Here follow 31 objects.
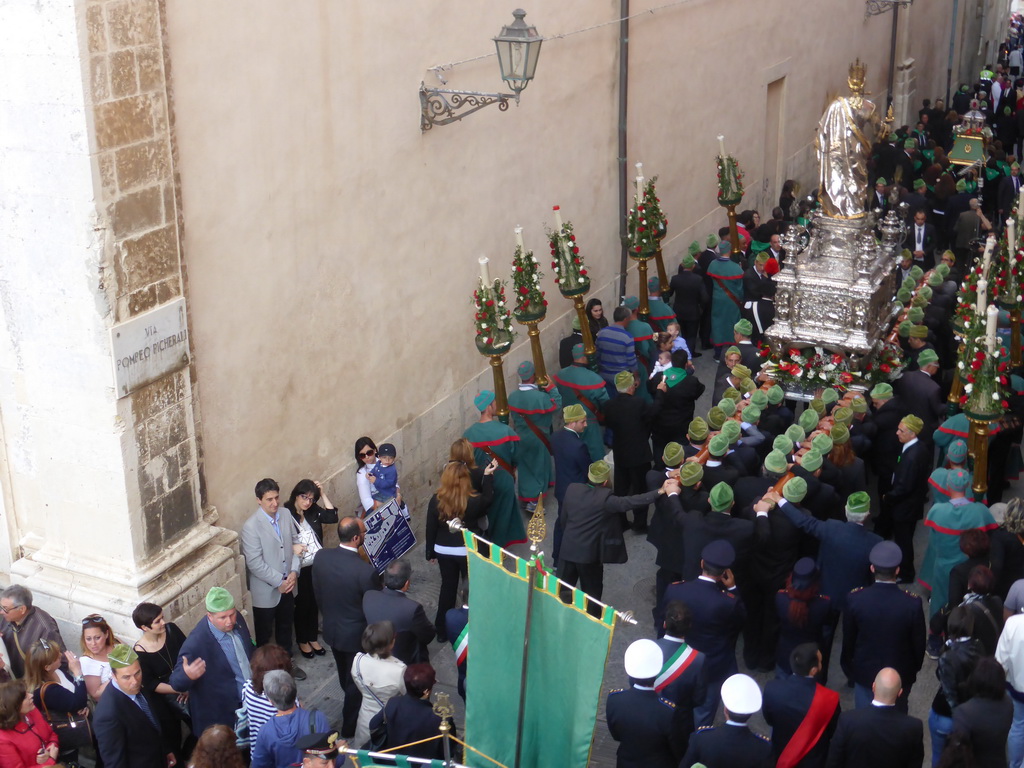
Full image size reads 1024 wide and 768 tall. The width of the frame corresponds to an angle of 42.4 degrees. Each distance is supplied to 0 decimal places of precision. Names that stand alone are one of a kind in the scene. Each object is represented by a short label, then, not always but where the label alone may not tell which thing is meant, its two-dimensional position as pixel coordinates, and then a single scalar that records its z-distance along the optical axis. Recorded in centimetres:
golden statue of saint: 1298
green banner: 627
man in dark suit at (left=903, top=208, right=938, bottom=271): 1741
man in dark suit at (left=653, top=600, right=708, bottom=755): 752
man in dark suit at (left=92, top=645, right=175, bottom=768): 715
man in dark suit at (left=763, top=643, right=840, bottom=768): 722
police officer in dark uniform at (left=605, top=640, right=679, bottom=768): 691
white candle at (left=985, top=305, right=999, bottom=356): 1017
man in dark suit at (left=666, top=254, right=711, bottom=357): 1489
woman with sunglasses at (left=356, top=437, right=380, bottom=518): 1017
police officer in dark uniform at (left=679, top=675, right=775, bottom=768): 659
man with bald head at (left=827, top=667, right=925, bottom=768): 691
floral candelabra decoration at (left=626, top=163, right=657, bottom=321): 1412
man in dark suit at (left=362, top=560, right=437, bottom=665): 791
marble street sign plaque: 808
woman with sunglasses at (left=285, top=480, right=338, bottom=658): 937
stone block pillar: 767
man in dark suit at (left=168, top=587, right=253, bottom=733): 773
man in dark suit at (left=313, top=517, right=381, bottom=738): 851
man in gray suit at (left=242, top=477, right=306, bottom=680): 901
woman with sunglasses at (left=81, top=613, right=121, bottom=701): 777
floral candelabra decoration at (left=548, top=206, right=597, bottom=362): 1243
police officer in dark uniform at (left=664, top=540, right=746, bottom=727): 815
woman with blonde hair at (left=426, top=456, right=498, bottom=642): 943
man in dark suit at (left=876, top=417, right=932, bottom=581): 1012
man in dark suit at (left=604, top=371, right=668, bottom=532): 1120
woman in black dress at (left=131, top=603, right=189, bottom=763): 771
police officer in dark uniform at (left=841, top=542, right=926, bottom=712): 805
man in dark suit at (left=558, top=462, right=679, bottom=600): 932
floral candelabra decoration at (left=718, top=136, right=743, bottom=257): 1631
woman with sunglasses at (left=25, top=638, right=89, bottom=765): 759
